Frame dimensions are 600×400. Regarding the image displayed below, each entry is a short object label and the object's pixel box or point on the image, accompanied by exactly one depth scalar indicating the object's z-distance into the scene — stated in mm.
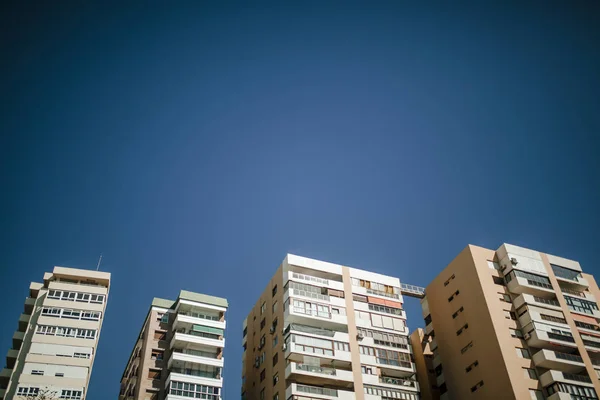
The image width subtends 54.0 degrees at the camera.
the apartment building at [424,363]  58750
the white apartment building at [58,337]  51344
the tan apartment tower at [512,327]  49719
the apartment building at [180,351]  52750
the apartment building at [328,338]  51562
